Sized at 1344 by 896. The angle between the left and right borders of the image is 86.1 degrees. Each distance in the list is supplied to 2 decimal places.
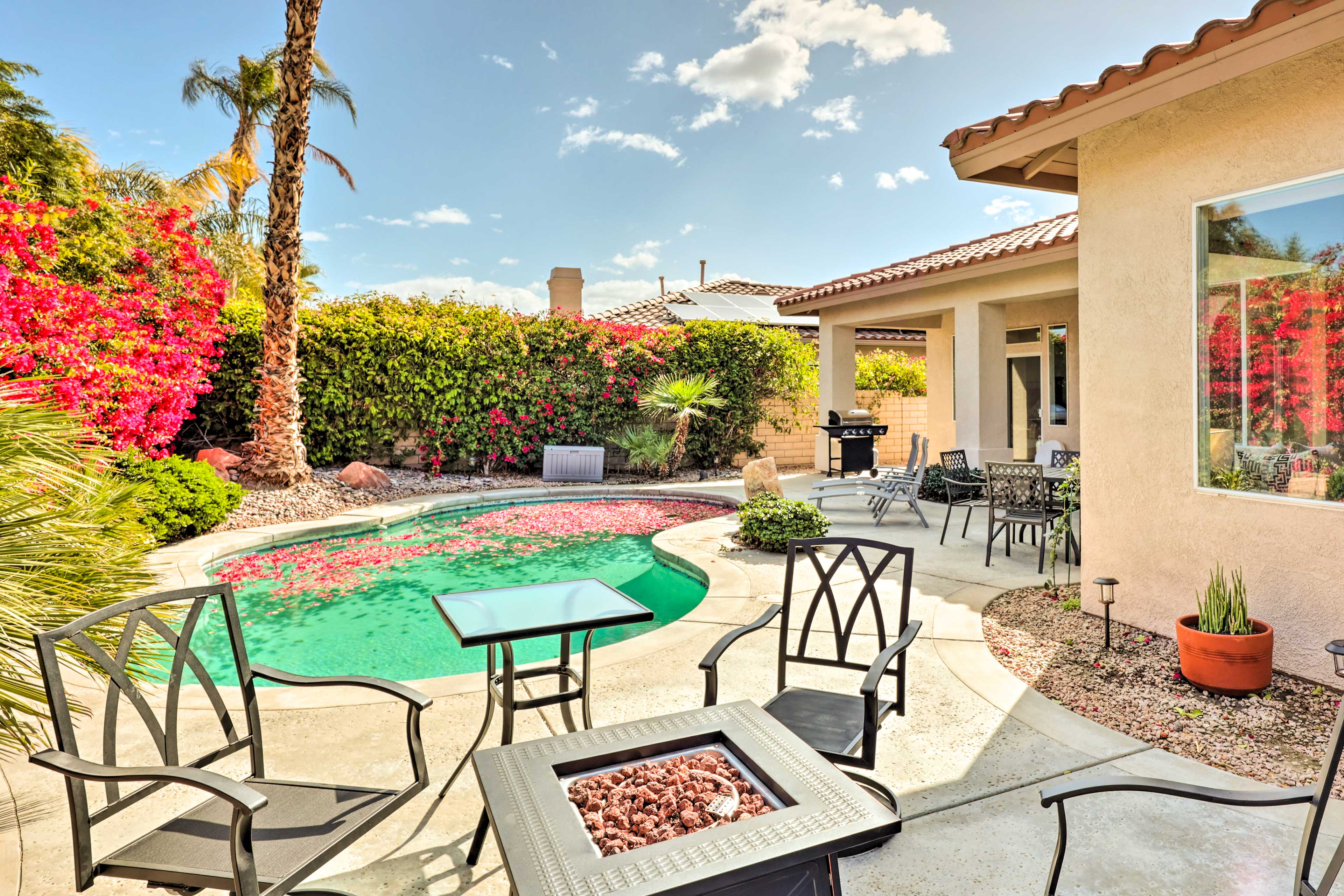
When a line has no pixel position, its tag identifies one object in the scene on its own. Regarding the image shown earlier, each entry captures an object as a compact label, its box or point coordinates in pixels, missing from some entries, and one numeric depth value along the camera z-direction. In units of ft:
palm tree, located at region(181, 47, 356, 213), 67.00
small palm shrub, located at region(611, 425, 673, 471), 46.42
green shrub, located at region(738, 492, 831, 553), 24.40
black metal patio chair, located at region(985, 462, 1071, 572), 21.54
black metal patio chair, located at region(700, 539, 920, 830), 8.10
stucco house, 12.80
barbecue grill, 43.01
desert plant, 12.69
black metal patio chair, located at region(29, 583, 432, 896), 5.50
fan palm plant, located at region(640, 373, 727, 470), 46.24
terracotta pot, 12.43
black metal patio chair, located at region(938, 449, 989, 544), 29.53
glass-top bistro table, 8.77
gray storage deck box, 45.34
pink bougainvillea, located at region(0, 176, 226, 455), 22.45
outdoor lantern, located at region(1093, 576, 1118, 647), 14.32
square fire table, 4.68
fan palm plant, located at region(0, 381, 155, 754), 8.03
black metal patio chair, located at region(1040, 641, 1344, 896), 5.19
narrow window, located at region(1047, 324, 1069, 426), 41.34
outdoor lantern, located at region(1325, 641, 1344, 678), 8.94
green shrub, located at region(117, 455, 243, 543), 25.22
